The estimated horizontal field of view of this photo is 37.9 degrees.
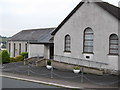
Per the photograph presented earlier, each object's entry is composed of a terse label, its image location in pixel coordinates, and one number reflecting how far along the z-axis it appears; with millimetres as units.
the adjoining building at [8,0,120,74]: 18297
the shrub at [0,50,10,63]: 29295
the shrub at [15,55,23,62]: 32156
